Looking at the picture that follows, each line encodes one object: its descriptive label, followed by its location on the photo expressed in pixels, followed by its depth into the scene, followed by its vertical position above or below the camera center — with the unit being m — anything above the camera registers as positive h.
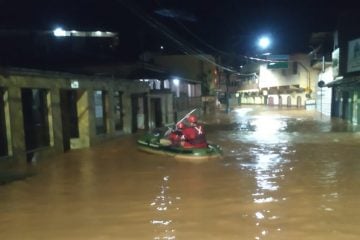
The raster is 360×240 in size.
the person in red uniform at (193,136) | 14.06 -1.59
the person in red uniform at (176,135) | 14.71 -1.64
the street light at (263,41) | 44.66 +4.95
